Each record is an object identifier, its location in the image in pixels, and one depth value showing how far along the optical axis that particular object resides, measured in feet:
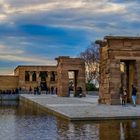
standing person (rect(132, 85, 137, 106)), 70.83
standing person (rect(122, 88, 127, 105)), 71.93
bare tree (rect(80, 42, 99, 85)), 160.53
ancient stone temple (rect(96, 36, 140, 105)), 73.12
